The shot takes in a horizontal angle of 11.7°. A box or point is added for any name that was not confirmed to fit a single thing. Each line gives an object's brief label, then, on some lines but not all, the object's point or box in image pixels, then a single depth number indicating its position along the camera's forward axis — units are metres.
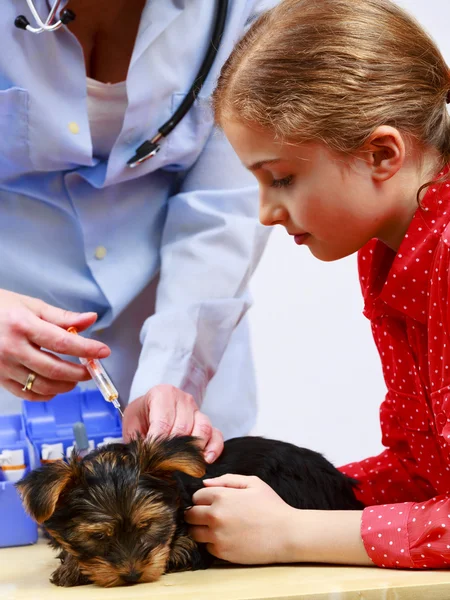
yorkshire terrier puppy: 1.91
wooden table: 1.82
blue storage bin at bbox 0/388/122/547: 2.05
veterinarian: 2.22
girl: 1.91
